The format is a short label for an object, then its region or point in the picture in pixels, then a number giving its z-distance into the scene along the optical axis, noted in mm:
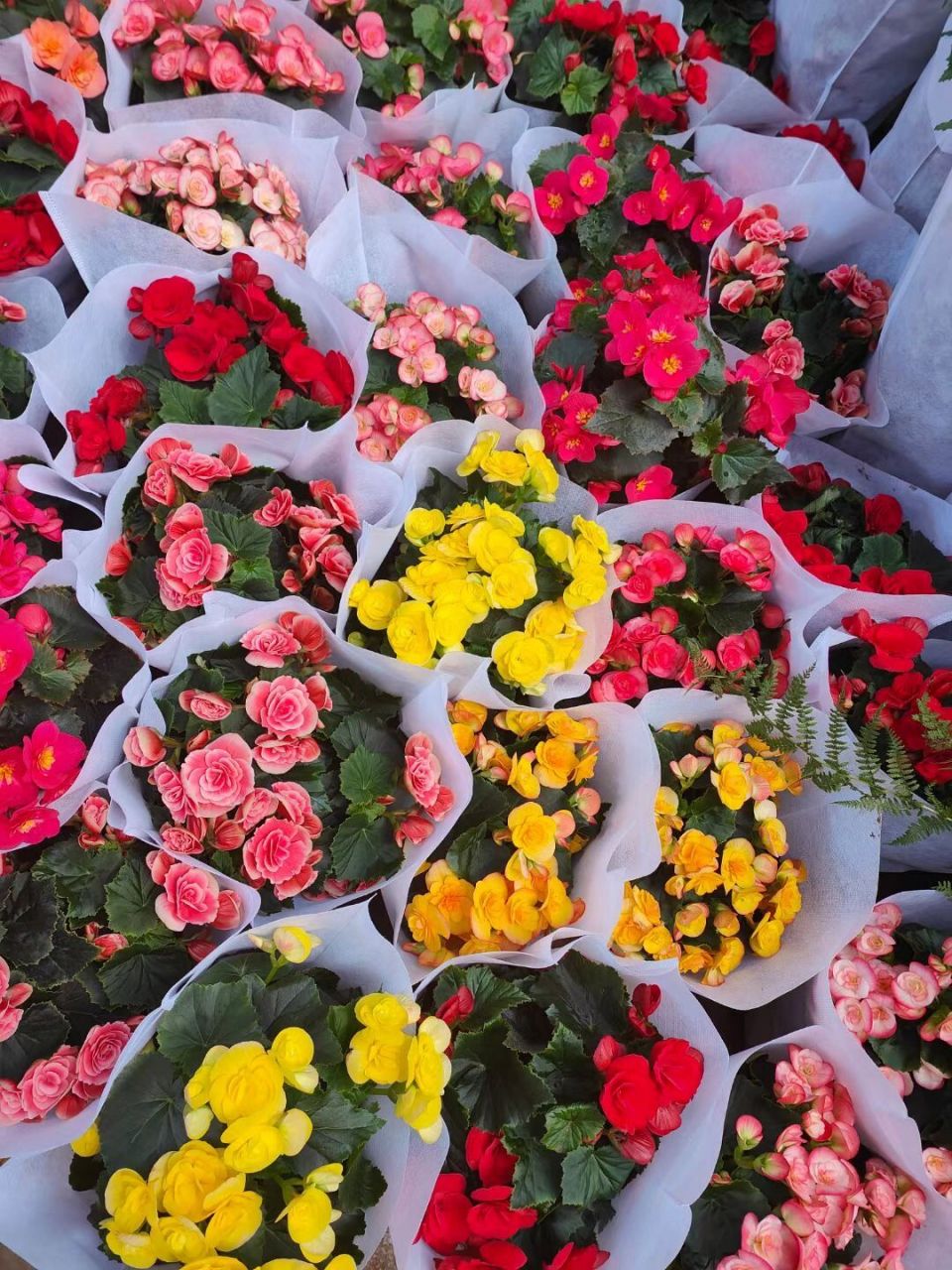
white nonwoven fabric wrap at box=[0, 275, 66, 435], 1342
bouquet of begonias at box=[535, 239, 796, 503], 1239
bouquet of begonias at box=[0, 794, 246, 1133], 958
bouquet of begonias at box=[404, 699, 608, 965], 1064
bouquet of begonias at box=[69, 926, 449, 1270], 806
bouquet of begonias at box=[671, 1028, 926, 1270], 982
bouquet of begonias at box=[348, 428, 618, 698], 1120
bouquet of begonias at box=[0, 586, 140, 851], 977
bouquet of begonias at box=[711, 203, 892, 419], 1552
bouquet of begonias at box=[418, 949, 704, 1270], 942
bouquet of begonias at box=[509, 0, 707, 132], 1704
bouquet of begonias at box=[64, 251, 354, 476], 1206
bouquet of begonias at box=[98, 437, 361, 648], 1084
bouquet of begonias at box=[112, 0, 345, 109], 1496
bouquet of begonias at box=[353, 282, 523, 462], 1331
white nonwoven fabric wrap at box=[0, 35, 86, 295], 1427
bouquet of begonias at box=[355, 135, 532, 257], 1546
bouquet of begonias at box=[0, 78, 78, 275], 1363
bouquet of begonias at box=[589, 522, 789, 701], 1245
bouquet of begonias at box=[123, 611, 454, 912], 993
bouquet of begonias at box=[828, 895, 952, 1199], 1129
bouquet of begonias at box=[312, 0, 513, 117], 1670
